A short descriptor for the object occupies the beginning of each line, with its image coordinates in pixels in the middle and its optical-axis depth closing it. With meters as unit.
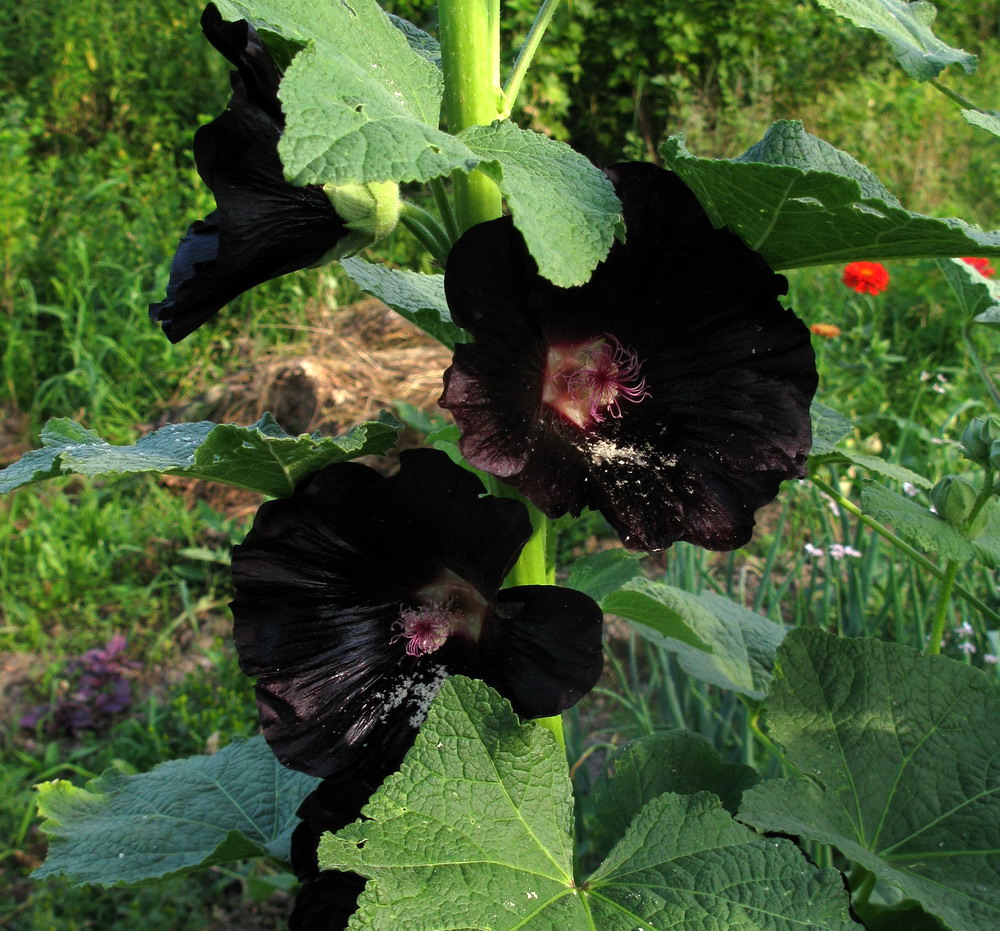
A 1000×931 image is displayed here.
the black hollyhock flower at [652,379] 0.65
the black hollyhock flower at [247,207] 0.63
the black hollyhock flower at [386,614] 0.71
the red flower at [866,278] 2.62
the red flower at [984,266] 2.15
